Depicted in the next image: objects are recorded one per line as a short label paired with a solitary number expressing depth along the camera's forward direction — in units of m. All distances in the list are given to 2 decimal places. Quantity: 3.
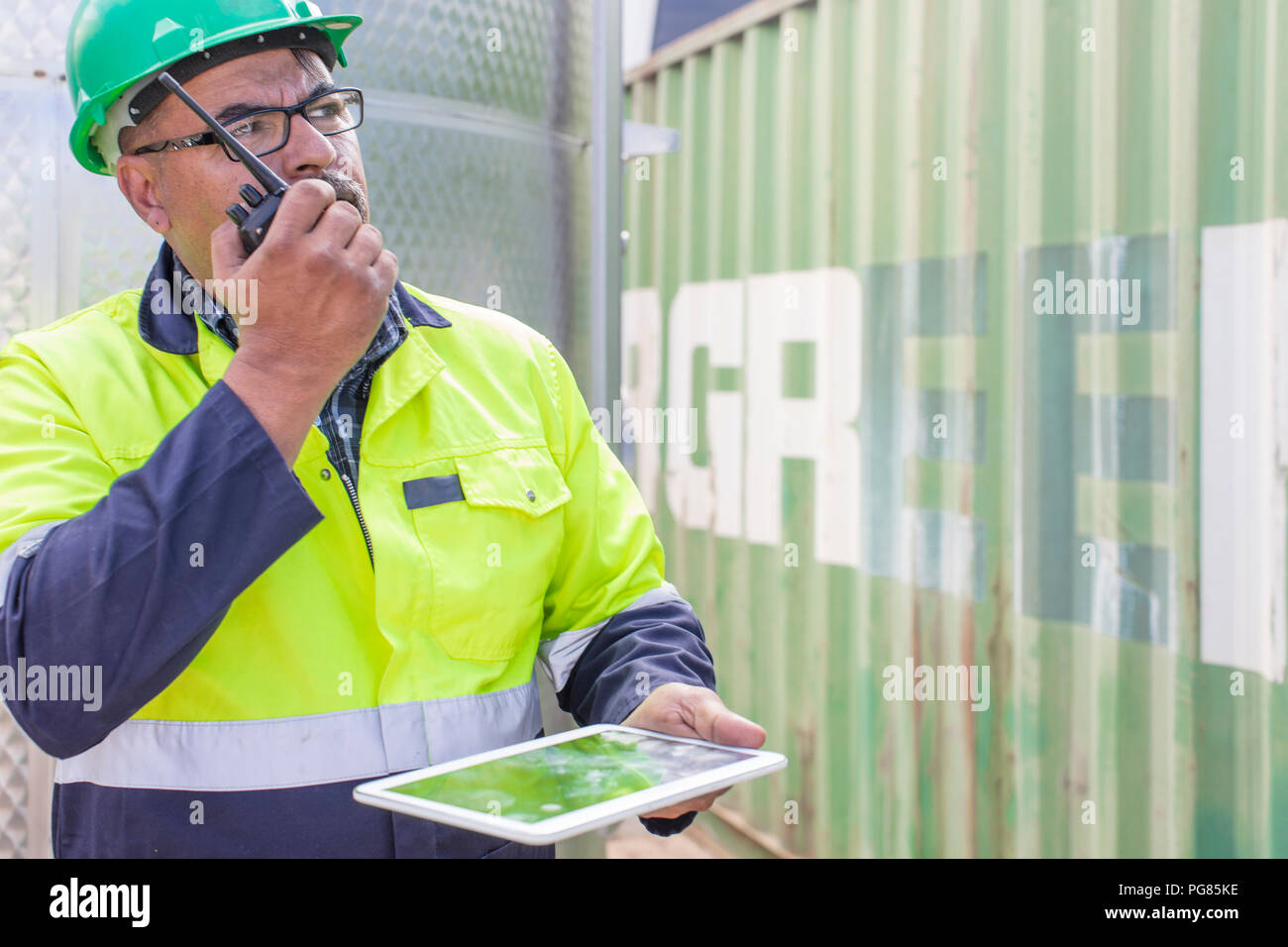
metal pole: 2.41
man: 1.20
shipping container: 2.49
